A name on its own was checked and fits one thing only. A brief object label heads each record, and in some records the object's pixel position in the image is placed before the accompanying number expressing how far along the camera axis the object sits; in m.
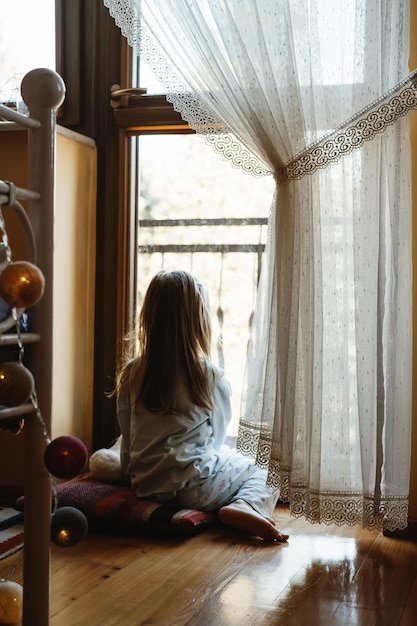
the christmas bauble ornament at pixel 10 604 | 1.42
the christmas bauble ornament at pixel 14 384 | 1.25
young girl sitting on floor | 2.14
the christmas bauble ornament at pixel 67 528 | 1.37
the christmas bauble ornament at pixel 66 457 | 1.29
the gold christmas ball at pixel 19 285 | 1.21
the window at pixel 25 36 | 2.51
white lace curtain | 1.87
